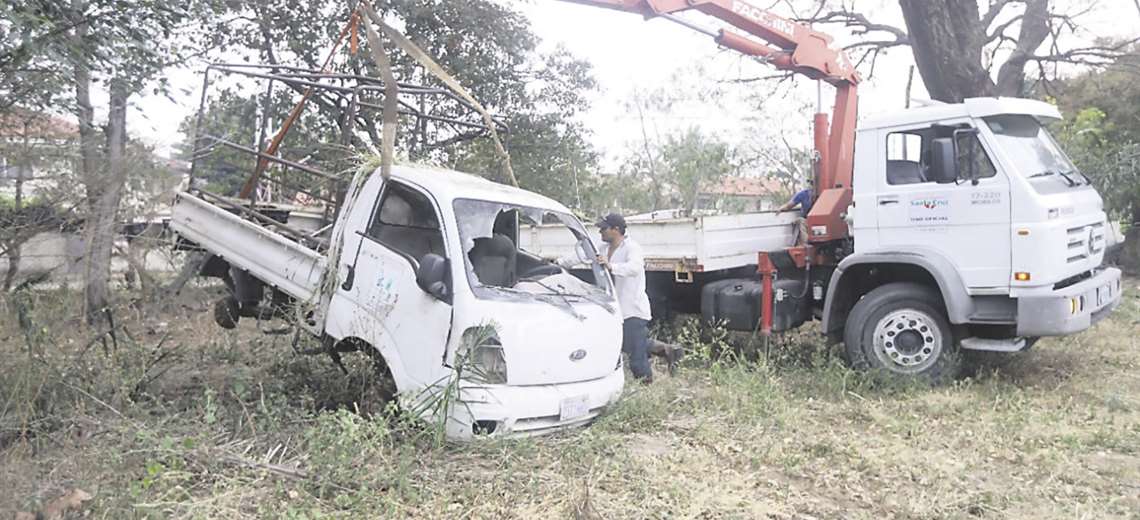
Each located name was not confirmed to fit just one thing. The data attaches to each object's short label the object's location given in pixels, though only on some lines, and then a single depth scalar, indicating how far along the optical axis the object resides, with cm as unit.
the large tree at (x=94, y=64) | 412
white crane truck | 595
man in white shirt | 638
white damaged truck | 455
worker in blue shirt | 783
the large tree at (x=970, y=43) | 1080
